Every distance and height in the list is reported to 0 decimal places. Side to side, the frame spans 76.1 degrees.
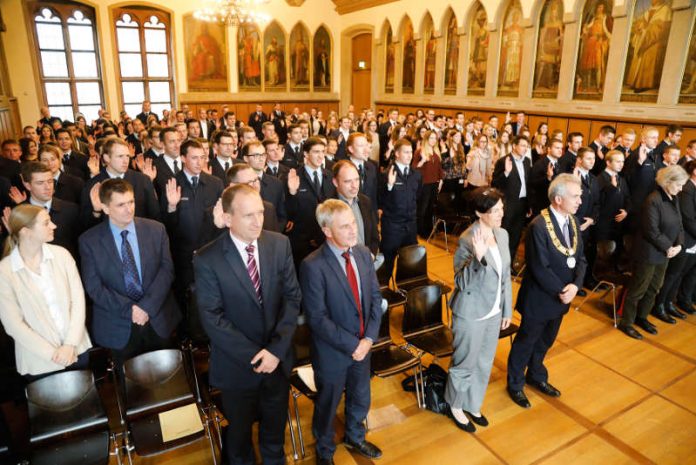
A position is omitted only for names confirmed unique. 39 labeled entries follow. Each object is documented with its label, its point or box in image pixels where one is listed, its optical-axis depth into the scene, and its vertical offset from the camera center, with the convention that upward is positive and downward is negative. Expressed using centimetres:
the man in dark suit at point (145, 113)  1338 -14
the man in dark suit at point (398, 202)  525 -106
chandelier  1264 +272
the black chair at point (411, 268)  489 -168
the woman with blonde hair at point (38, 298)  282 -120
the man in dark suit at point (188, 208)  451 -97
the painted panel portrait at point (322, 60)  1944 +217
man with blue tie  310 -118
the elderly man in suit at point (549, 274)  353 -126
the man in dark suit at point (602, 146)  710 -52
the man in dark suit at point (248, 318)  256 -120
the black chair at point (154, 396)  274 -187
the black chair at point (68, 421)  261 -190
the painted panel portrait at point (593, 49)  1055 +152
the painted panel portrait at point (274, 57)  1822 +212
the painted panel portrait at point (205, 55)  1664 +201
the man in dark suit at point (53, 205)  379 -85
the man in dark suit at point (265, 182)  466 -75
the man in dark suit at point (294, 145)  784 -62
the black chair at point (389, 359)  346 -194
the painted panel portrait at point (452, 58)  1472 +175
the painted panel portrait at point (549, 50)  1163 +161
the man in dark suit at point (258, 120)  1483 -34
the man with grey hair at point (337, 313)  278 -127
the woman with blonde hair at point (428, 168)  736 -94
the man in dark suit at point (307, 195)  495 -92
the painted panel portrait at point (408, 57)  1650 +195
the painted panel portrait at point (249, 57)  1761 +206
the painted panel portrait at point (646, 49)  947 +137
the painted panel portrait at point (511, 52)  1263 +169
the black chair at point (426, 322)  388 -186
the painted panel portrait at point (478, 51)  1362 +185
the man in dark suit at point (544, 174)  631 -85
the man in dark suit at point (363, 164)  500 -60
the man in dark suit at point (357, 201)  391 -85
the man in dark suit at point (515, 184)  638 -100
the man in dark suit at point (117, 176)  431 -76
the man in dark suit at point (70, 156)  685 -74
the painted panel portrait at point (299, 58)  1888 +215
